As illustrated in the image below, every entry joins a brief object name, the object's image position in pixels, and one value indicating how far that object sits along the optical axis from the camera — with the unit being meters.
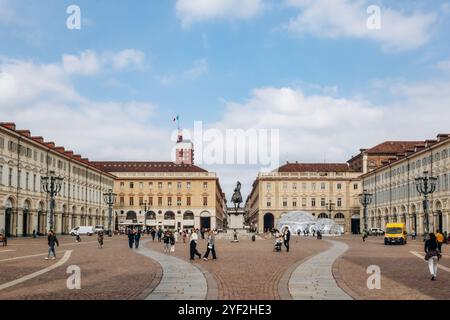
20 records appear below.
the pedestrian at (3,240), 43.24
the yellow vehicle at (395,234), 48.69
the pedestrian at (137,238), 40.53
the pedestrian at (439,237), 34.09
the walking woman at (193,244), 27.55
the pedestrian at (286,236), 37.21
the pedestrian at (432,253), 18.72
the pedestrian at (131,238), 40.22
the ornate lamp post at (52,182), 44.66
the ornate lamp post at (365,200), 66.31
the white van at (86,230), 79.72
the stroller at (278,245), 36.38
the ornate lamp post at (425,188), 45.56
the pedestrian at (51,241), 27.75
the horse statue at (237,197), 65.40
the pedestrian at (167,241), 35.22
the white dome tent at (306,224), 92.04
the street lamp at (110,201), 70.31
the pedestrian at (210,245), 27.79
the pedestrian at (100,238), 40.44
